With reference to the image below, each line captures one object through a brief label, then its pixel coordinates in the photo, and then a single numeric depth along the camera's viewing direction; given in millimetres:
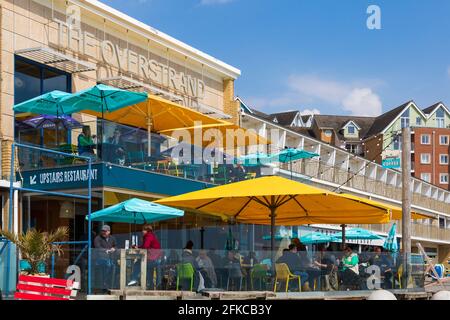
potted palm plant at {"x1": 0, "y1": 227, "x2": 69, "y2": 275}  16484
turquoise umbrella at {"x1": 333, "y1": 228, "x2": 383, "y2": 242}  31659
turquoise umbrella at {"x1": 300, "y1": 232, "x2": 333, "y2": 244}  32719
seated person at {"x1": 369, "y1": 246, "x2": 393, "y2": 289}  18438
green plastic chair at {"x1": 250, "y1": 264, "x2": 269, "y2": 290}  16531
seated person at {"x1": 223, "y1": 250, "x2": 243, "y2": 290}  16250
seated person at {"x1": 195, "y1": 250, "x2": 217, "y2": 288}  16047
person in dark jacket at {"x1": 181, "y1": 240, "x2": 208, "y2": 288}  15984
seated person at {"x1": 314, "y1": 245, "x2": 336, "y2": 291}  17250
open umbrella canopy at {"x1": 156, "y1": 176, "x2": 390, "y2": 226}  17531
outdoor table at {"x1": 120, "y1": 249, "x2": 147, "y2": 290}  15867
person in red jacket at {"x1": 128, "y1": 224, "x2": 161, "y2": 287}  15844
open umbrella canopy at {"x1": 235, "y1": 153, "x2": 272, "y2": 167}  29594
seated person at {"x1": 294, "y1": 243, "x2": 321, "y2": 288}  16984
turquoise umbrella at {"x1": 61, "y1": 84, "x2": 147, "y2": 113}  21953
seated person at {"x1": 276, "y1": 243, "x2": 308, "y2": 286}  16797
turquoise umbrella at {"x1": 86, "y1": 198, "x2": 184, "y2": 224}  19641
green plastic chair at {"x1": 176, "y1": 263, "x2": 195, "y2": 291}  15891
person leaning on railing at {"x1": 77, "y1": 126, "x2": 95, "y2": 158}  21953
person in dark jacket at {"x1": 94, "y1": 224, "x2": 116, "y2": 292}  16016
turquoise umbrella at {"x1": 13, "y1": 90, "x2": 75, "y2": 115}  21922
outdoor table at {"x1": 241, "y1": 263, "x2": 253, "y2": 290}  16391
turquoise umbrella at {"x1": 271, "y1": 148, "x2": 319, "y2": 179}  32009
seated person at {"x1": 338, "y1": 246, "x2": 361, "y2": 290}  17578
